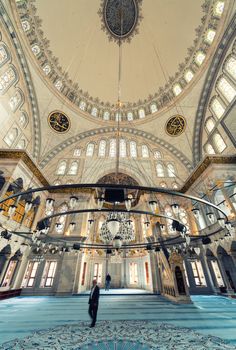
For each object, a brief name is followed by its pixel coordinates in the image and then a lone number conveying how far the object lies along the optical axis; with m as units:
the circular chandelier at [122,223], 3.78
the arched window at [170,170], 15.59
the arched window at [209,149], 13.18
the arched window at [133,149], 16.95
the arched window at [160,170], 15.73
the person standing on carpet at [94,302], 4.40
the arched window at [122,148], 16.82
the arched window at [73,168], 15.38
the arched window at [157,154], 16.78
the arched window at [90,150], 16.52
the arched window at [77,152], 16.35
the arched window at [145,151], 16.89
